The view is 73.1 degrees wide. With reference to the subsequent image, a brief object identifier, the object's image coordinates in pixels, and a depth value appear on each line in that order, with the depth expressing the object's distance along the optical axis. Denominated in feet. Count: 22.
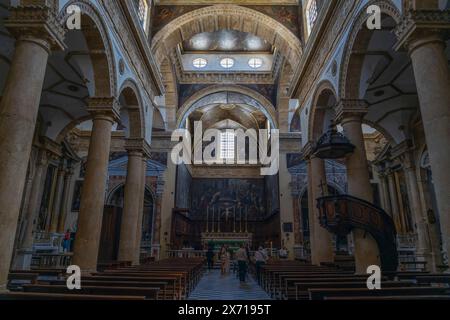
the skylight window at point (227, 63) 73.00
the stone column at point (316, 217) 34.57
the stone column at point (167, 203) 60.70
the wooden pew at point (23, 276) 18.71
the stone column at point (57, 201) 51.05
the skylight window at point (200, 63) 73.10
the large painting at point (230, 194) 87.35
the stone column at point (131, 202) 35.17
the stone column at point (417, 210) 39.45
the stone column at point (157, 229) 58.80
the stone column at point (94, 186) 24.61
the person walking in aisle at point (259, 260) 34.81
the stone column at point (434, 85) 15.62
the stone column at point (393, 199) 50.57
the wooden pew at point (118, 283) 13.97
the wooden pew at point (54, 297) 10.25
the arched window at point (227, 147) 97.14
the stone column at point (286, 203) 60.03
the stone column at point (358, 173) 24.39
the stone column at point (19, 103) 15.06
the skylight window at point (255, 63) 72.74
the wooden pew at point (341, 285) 14.29
